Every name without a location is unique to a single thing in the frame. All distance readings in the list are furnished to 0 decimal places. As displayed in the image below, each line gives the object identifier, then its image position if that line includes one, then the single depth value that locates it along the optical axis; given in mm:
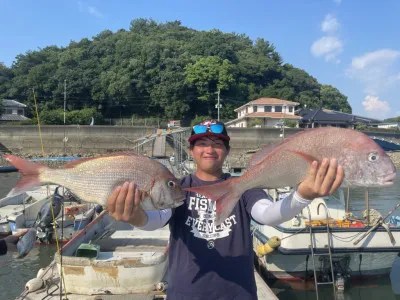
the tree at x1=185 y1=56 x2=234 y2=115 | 54250
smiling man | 2443
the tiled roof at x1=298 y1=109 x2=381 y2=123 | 46500
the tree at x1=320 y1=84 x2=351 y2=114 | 85562
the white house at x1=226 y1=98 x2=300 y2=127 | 47966
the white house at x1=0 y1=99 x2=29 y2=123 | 50062
